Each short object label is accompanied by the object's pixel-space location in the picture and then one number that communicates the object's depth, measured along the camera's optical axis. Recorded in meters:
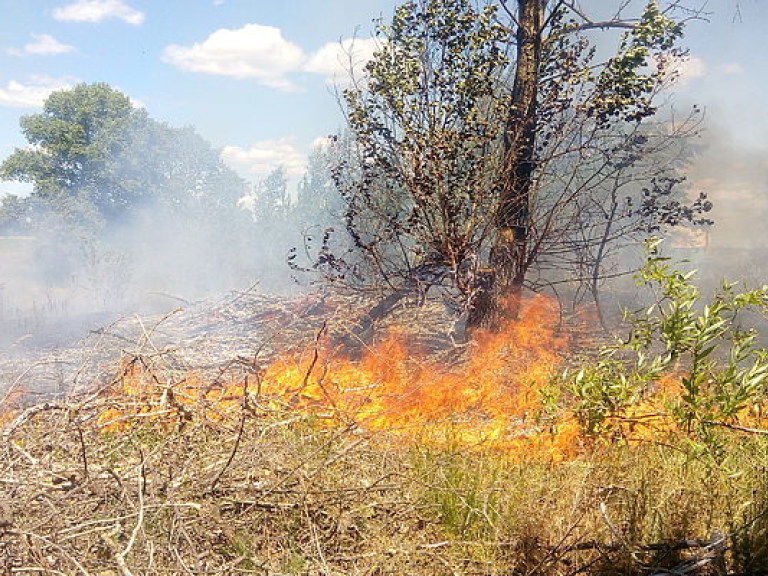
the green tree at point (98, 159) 23.94
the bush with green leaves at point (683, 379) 3.63
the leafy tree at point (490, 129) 7.79
